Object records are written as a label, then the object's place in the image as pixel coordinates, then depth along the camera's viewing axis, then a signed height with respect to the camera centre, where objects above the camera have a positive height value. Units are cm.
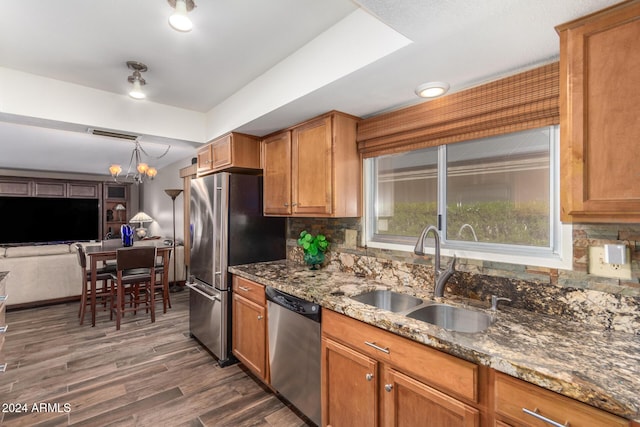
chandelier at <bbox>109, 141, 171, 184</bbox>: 420 +61
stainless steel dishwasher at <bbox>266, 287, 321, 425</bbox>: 186 -90
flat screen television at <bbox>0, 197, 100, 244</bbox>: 719 -14
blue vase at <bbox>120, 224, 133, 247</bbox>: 431 -33
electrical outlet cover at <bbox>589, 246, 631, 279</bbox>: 129 -23
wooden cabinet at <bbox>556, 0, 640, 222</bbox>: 106 +37
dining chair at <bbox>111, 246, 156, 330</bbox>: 362 -79
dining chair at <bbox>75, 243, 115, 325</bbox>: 374 -84
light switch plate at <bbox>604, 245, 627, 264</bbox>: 128 -17
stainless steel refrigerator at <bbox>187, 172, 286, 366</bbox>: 268 -26
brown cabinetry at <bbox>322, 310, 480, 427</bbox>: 118 -76
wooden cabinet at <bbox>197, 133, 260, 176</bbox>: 284 +60
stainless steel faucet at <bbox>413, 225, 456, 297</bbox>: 173 -32
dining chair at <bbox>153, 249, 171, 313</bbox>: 422 -109
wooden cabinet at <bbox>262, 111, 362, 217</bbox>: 224 +36
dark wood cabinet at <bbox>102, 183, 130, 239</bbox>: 850 +17
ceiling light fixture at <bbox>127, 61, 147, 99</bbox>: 222 +100
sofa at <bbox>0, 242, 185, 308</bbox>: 416 -87
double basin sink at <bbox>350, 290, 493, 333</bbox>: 157 -55
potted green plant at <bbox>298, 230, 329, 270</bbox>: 256 -28
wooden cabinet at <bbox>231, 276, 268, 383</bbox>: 231 -91
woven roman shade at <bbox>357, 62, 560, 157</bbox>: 149 +58
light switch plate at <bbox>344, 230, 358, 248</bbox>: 249 -20
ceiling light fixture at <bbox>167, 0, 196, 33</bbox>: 145 +94
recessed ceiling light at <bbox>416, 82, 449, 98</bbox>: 171 +72
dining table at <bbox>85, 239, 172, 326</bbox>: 370 -52
